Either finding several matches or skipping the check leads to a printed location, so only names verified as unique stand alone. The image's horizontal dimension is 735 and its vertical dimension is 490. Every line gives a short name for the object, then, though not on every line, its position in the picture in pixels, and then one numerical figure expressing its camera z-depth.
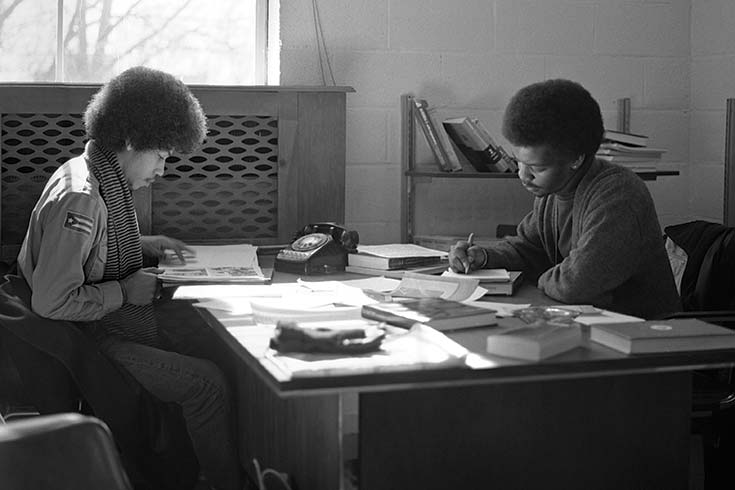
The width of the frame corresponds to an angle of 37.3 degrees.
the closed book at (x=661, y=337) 1.87
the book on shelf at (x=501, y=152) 3.65
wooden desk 1.87
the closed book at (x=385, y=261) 2.93
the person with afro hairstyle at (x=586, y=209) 2.58
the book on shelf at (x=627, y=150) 3.62
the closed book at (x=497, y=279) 2.60
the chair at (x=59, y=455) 1.29
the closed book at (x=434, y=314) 2.07
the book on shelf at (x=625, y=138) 3.64
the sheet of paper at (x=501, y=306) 2.26
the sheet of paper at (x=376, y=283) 2.61
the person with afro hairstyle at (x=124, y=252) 2.45
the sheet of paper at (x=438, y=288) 2.47
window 3.67
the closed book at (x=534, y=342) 1.79
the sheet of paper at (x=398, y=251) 2.99
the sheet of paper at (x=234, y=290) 2.46
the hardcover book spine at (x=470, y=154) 3.66
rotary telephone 2.91
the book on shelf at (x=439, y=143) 3.67
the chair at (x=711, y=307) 2.62
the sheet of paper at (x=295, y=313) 2.18
